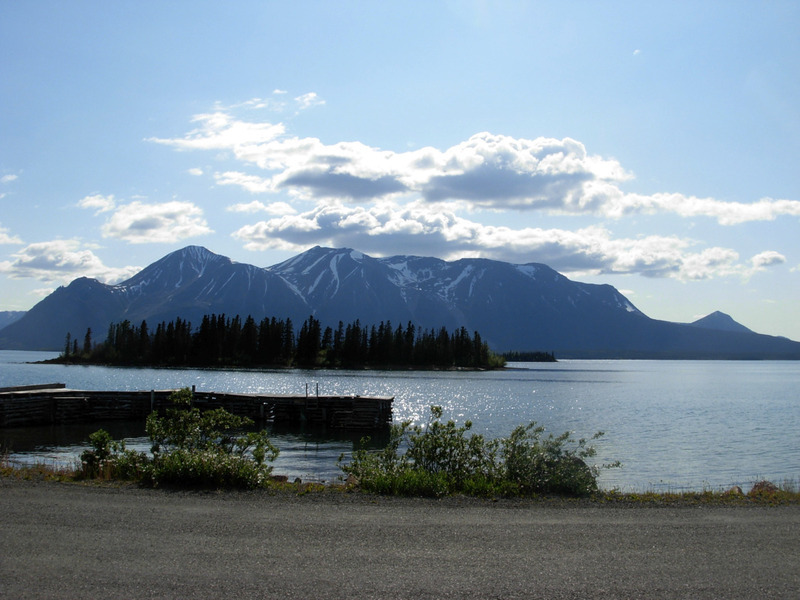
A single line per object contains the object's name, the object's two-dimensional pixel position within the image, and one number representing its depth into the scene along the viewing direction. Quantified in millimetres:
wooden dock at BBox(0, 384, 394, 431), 52031
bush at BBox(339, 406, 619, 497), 16266
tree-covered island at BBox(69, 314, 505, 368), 186125
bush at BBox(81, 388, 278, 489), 16234
